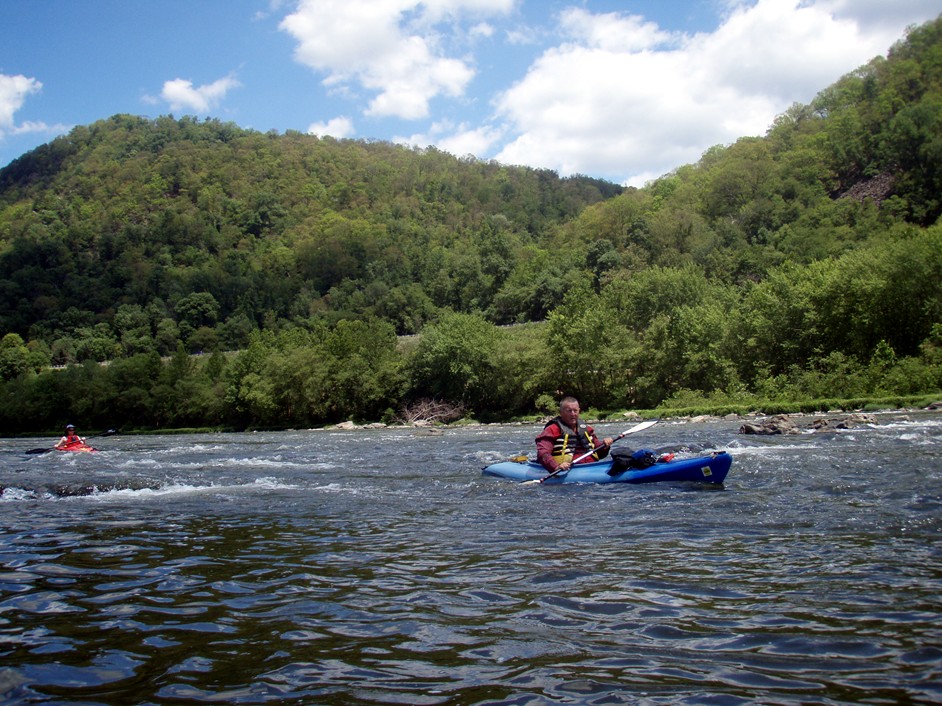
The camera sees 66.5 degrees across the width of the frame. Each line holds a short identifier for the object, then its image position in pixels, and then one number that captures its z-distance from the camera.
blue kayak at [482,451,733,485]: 11.09
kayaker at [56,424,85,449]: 26.33
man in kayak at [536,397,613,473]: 12.45
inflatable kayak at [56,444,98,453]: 26.55
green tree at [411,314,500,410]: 54.19
